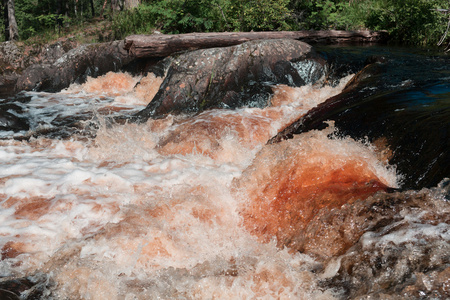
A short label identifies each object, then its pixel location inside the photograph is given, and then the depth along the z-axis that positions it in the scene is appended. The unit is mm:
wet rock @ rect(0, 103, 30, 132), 6555
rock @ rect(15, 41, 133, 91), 9461
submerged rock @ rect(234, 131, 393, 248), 3055
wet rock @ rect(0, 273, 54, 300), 2326
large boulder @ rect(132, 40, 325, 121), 6477
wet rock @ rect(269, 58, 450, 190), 3172
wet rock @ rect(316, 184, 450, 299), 2033
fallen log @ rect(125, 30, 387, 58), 8805
